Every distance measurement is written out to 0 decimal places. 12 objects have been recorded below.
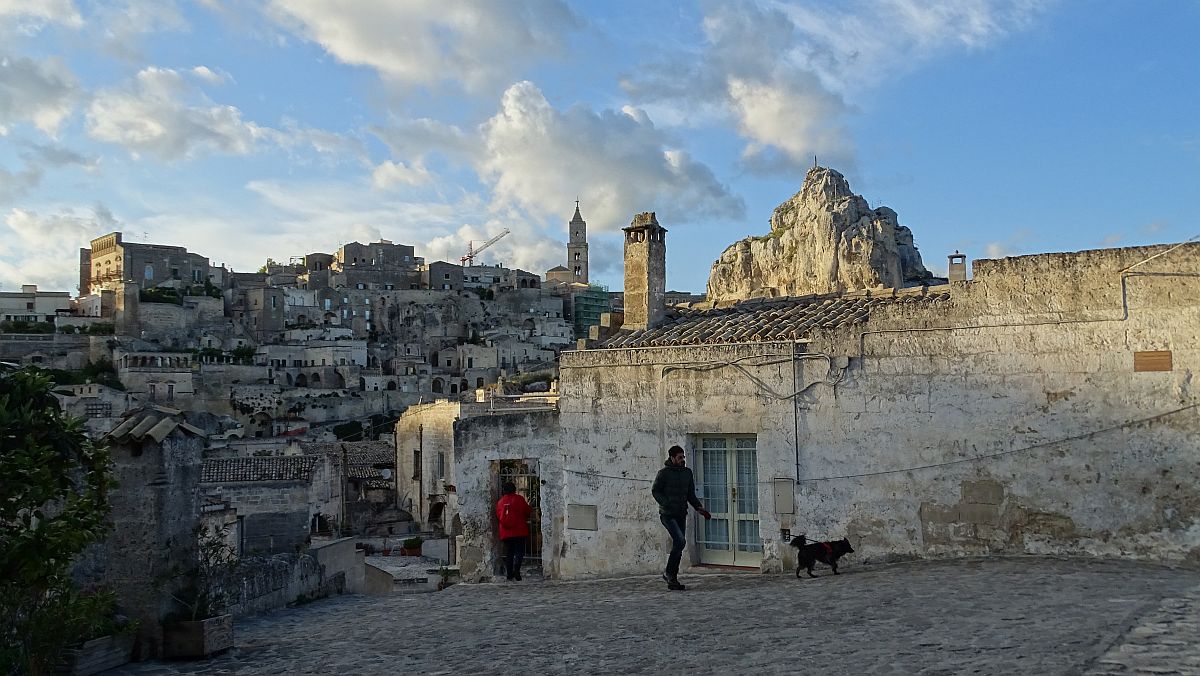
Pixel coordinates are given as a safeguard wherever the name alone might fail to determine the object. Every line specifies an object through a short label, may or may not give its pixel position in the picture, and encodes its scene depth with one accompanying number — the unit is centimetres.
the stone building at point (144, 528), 783
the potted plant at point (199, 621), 783
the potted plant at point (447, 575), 1703
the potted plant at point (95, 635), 685
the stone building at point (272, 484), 3384
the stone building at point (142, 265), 11388
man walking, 1119
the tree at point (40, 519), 611
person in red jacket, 1446
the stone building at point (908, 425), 1051
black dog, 1129
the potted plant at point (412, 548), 3423
